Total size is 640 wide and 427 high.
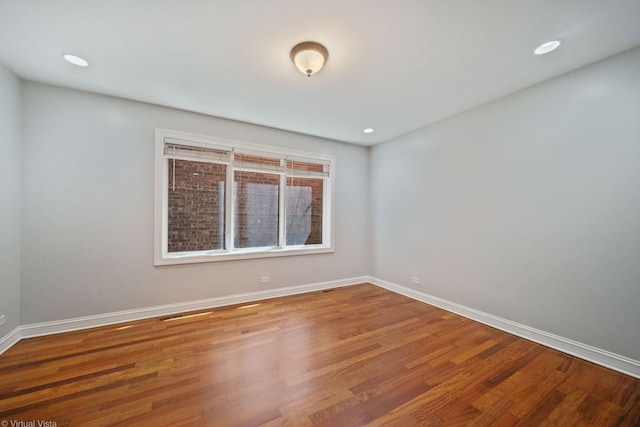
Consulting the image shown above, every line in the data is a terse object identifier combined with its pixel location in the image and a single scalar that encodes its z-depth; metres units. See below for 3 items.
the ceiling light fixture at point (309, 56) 1.89
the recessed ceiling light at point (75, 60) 2.06
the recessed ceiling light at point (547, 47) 1.87
